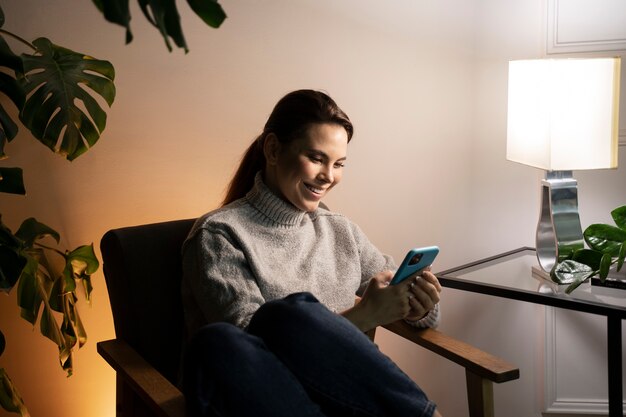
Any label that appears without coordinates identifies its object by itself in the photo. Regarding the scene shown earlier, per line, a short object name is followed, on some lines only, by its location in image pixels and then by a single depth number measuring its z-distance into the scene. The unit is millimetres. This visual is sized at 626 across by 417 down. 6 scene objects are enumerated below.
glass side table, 1811
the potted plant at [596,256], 1920
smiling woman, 1217
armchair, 1553
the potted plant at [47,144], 1539
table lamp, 1923
